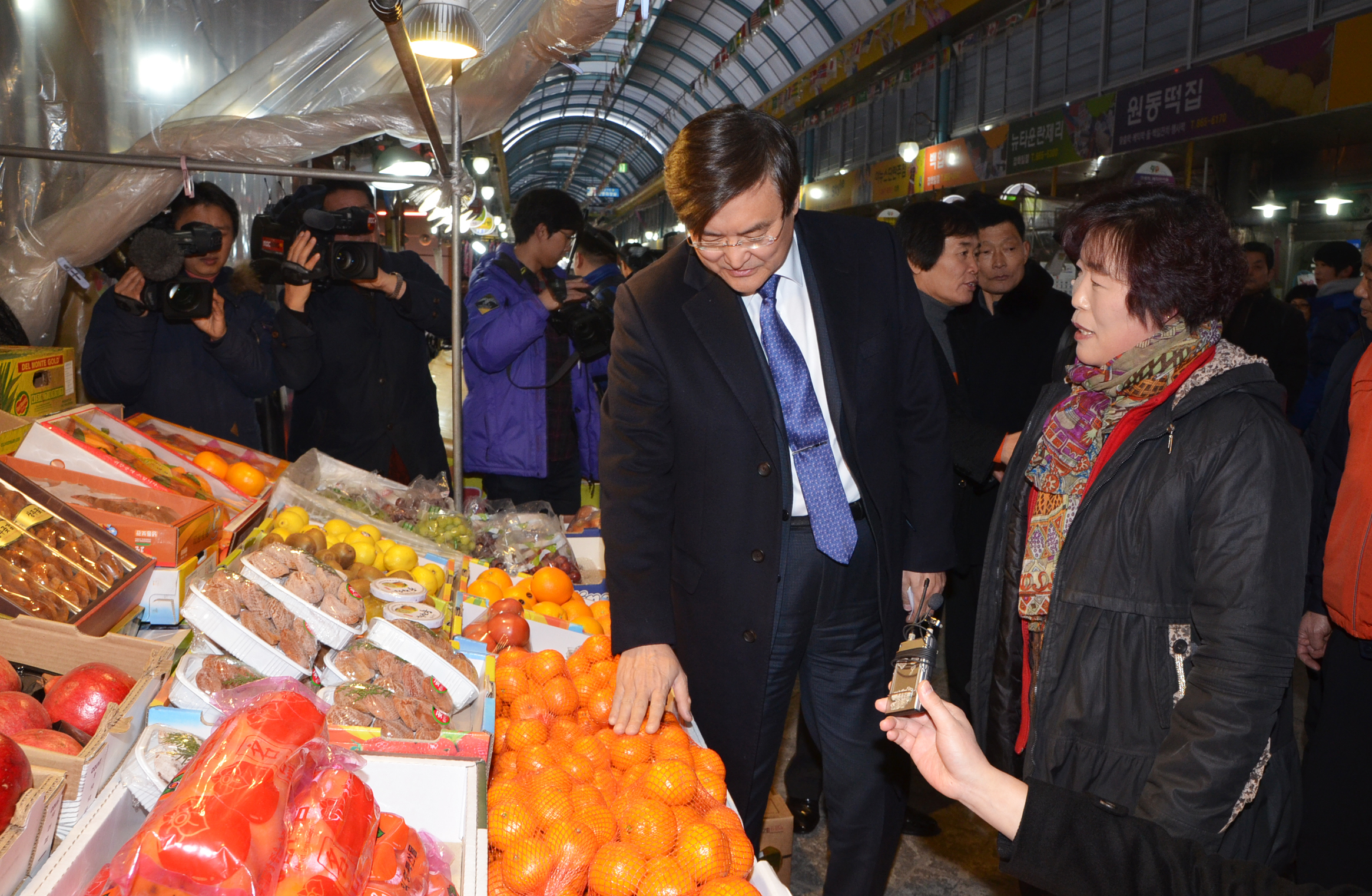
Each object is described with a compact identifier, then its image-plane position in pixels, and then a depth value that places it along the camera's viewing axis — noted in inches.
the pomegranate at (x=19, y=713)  55.0
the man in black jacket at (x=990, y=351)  123.8
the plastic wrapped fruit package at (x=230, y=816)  39.5
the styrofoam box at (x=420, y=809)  47.2
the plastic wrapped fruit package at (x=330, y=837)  42.3
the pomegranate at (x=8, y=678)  59.9
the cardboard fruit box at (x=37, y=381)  99.5
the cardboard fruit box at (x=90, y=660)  51.4
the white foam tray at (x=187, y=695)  60.5
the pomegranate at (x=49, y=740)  52.9
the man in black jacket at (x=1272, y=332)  216.1
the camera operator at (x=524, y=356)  146.3
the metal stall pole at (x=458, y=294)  120.8
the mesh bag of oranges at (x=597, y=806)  56.4
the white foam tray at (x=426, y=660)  69.2
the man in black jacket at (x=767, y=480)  75.0
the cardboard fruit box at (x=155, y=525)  79.4
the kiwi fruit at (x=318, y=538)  96.0
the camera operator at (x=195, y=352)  120.8
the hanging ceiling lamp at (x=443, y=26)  100.3
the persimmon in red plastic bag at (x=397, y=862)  46.0
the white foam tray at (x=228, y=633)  65.6
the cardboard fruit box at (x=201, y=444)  116.3
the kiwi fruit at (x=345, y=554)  97.5
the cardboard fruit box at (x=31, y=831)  42.2
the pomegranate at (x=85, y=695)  59.8
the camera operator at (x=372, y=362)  140.6
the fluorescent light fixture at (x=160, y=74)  151.1
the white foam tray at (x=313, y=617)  71.3
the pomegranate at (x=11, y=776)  46.1
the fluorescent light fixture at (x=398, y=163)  240.2
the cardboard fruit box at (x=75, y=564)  68.3
